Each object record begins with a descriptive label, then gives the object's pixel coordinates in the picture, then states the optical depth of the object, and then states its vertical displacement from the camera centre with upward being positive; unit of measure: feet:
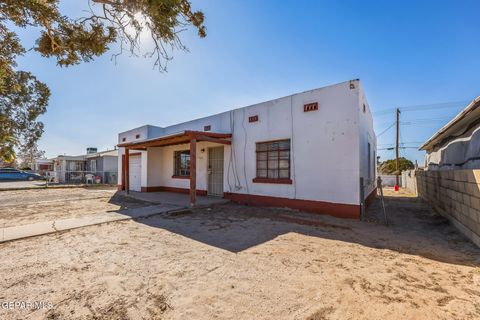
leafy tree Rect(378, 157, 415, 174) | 98.85 -0.41
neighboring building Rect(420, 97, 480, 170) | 18.35 +2.46
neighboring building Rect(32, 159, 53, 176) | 127.54 +0.27
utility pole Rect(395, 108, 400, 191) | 69.97 +6.56
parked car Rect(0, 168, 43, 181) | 90.43 -2.98
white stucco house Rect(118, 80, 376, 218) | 23.24 +1.81
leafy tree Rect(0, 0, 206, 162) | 13.50 +8.89
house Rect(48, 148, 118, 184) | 76.95 +0.12
